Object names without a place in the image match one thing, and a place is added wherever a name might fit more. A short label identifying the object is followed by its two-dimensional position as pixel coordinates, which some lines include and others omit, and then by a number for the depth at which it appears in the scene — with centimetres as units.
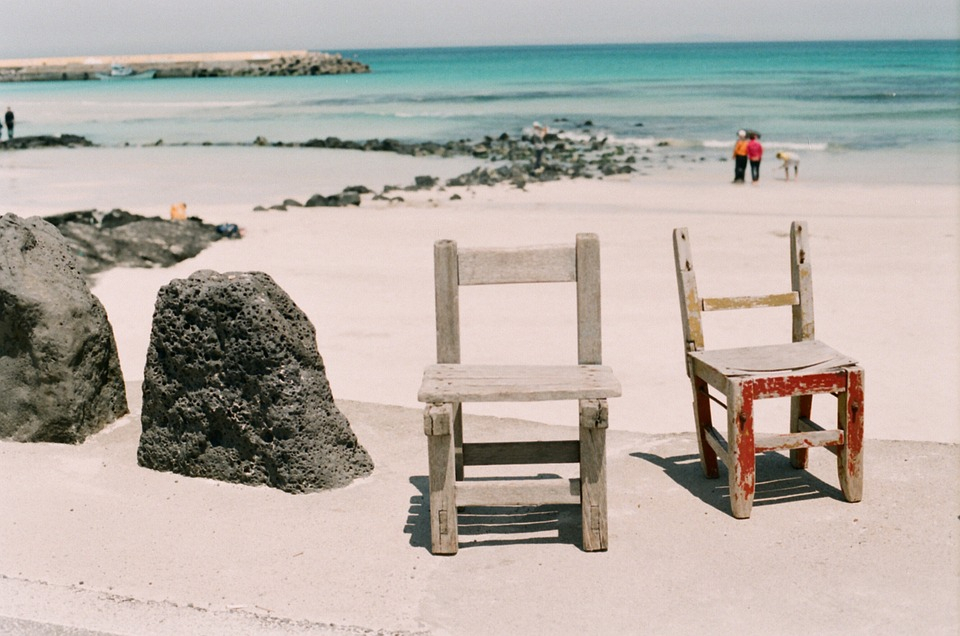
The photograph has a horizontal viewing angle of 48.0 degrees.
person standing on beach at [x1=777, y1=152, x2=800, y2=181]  2127
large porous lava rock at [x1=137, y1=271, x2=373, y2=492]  514
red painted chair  476
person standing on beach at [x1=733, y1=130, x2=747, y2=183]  2073
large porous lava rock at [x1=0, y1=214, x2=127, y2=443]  572
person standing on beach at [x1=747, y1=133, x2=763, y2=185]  2058
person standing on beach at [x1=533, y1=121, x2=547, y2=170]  2403
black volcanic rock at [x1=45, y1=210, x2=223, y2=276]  1216
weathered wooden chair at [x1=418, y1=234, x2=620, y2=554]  440
